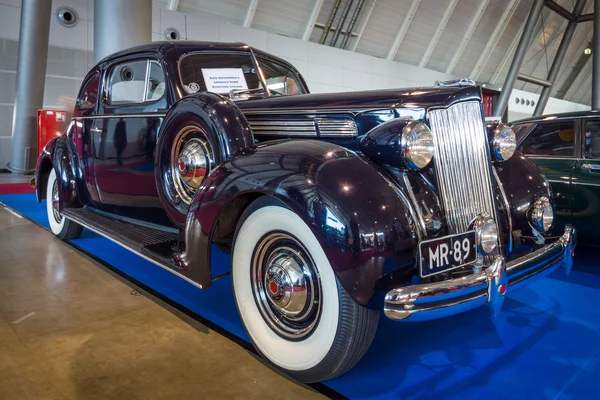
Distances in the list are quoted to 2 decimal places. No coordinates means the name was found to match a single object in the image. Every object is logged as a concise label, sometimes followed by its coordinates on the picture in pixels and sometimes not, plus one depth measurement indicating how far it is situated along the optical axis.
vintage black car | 1.70
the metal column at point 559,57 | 15.47
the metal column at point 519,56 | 13.36
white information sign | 3.14
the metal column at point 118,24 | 7.04
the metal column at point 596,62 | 11.56
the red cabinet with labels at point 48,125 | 8.84
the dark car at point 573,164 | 3.72
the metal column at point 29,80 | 8.77
